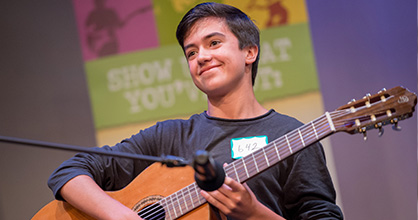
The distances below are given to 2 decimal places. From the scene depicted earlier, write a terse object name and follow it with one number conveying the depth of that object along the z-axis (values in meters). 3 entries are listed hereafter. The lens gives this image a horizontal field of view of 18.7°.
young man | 3.14
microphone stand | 2.73
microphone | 2.68
